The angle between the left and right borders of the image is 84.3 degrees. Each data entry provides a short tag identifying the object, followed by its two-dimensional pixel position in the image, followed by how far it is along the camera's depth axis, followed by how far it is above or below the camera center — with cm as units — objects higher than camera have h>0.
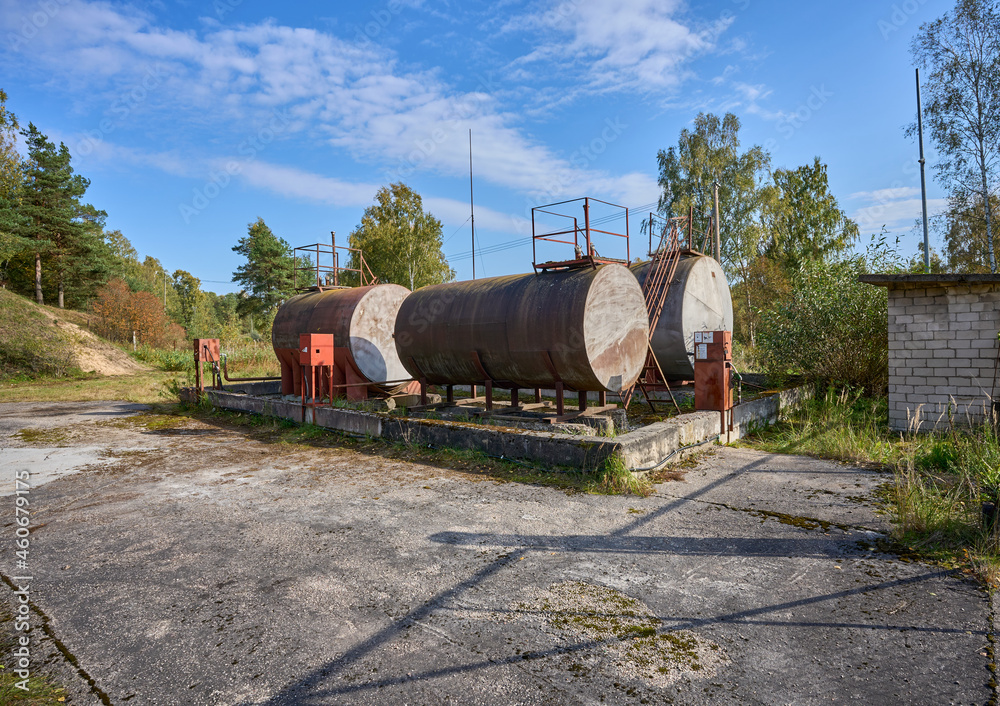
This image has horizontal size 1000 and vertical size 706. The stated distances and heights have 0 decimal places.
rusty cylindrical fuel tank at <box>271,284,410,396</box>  1290 +77
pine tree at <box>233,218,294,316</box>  4825 +775
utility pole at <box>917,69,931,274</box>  2397 +704
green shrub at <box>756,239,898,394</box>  1259 +36
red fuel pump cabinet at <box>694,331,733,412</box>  947 -42
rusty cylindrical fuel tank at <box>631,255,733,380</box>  1299 +82
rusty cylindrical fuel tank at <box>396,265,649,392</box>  908 +38
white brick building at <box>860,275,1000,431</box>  935 -8
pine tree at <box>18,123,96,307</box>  3691 +1060
